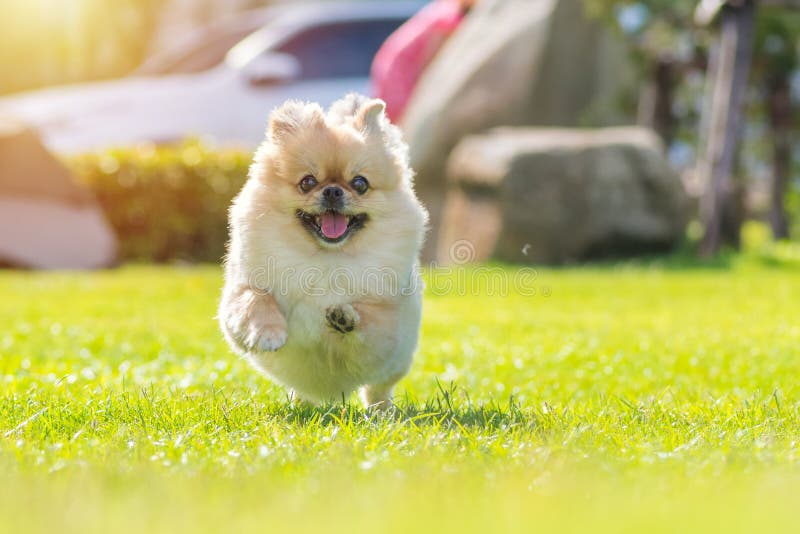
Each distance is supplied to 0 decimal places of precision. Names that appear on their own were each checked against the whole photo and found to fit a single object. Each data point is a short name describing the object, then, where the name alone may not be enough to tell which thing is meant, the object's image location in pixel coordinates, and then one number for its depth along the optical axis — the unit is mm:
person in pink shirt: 14680
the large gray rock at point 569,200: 12445
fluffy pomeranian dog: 4094
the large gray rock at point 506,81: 14078
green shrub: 13570
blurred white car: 14164
